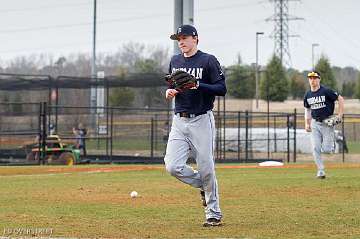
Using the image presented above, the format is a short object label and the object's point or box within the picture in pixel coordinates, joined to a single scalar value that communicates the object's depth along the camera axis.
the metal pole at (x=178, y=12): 23.80
